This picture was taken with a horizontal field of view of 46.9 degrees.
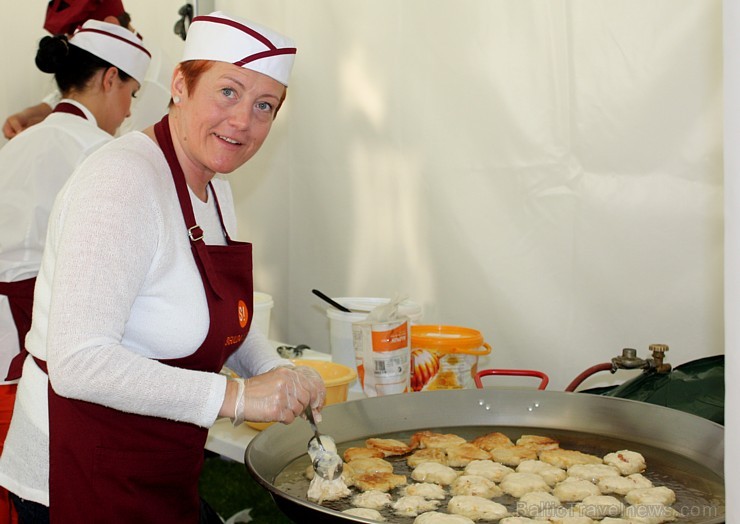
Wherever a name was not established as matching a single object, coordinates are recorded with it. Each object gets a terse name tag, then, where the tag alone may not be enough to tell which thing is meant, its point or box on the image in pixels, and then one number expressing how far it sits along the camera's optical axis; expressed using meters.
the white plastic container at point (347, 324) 3.00
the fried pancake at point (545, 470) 2.02
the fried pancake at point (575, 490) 1.93
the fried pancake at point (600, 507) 1.84
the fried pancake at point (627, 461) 2.02
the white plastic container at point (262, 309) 3.20
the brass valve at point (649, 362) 2.29
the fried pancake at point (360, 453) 2.08
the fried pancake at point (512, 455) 2.13
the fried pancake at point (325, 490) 1.88
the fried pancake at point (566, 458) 2.09
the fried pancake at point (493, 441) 2.19
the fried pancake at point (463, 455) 2.12
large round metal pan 2.01
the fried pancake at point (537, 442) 2.18
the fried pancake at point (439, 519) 1.76
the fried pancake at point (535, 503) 1.84
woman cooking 1.58
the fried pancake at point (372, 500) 1.86
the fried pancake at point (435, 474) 2.03
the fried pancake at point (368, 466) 2.00
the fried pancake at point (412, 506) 1.86
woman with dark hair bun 3.13
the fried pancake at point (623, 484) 1.93
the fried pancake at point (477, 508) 1.82
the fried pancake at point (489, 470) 2.04
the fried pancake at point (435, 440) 2.18
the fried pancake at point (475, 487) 1.95
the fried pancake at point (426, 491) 1.94
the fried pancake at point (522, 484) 1.97
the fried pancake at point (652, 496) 1.83
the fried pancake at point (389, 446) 2.16
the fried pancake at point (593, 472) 1.99
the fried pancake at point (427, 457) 2.12
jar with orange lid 2.65
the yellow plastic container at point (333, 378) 2.53
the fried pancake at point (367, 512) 1.77
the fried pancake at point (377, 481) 1.94
